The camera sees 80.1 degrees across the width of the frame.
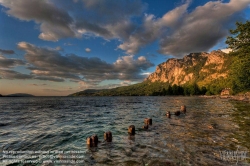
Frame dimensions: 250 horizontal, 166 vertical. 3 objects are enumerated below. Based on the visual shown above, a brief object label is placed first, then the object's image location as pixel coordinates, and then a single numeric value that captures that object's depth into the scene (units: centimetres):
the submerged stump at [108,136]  1398
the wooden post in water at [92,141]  1257
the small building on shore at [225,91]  15338
